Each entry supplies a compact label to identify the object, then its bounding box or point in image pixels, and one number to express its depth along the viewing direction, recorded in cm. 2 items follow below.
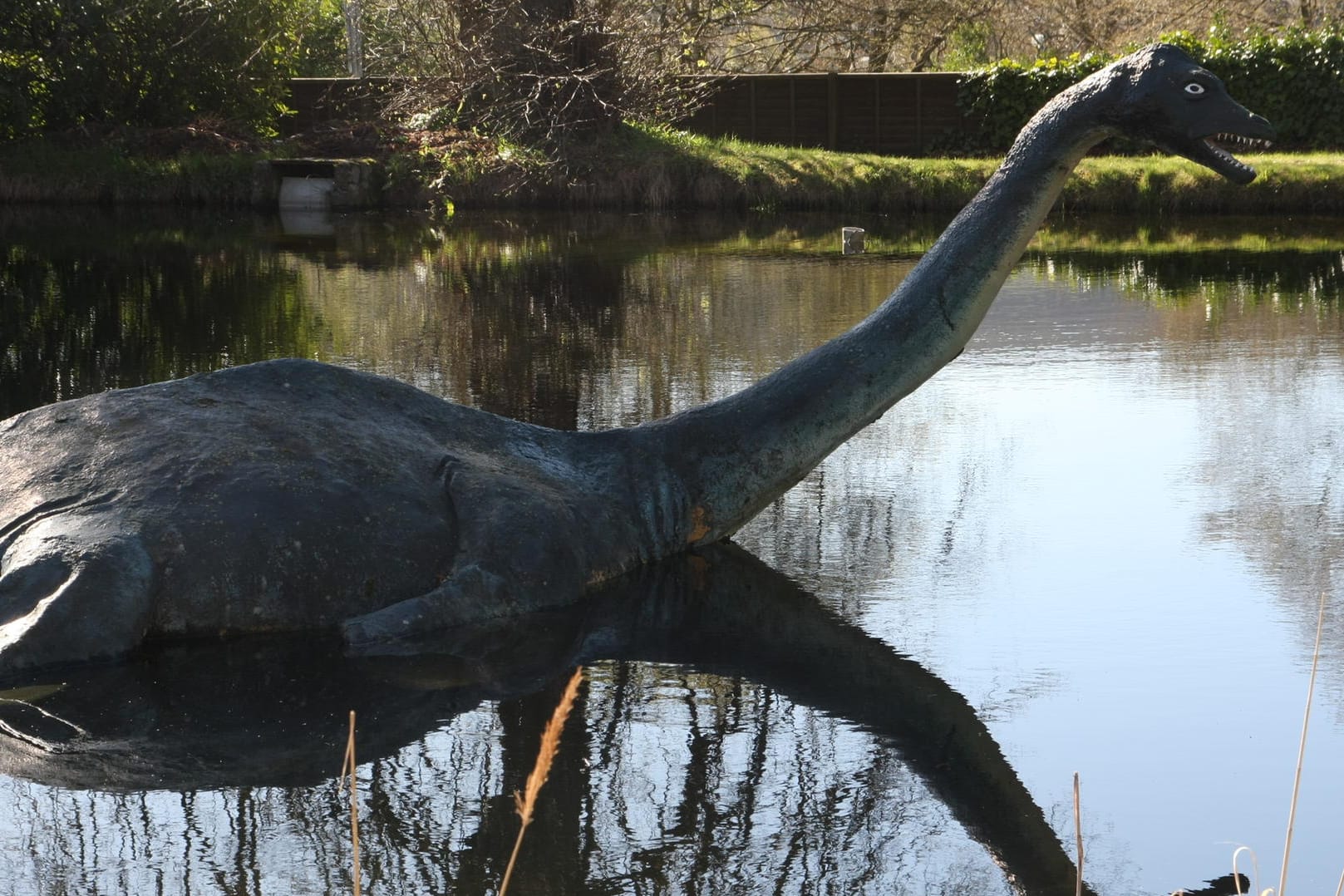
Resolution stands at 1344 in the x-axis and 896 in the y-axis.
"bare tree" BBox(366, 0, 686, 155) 2873
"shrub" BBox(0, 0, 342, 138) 3089
